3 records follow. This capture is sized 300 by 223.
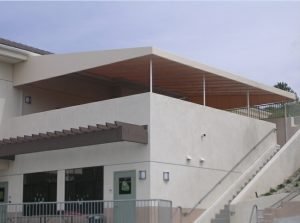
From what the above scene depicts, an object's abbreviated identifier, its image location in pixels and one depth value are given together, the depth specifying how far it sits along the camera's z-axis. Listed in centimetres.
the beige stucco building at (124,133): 1850
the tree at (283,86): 6631
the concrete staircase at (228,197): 1930
